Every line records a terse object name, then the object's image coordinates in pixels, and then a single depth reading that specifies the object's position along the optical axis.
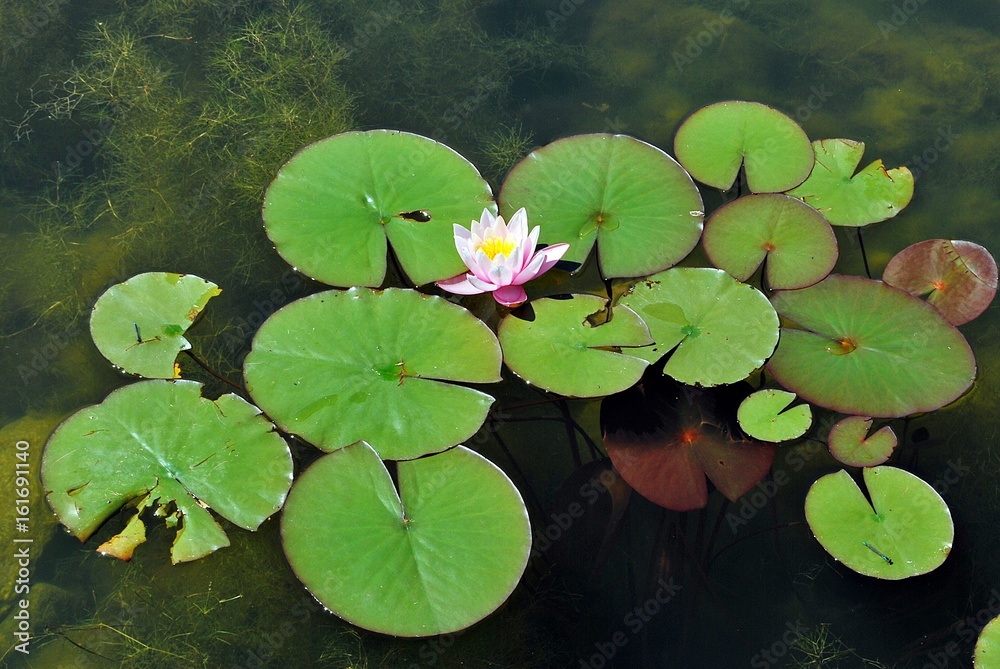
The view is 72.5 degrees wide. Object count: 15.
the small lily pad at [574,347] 3.08
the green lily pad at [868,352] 3.13
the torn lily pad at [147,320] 3.11
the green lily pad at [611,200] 3.38
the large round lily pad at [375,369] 2.93
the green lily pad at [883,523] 2.87
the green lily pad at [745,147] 3.56
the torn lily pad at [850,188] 3.54
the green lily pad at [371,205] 3.26
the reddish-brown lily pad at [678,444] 3.05
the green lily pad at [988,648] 2.75
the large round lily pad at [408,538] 2.67
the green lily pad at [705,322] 3.14
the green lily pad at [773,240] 3.34
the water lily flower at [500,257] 3.05
